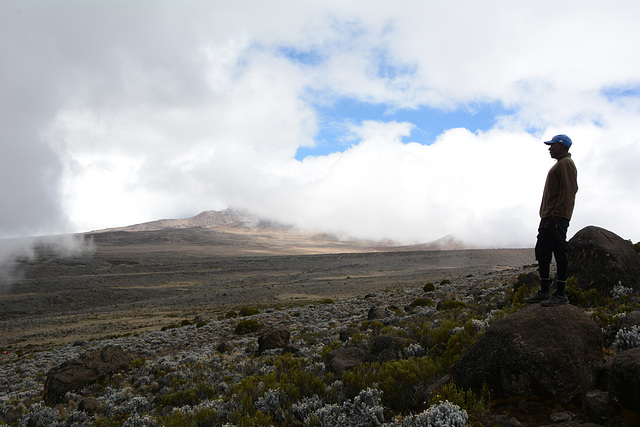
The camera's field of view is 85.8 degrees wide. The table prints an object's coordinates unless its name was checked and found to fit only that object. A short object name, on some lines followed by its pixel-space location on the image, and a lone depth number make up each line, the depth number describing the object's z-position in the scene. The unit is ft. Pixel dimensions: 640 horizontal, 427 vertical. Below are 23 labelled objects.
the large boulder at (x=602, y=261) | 24.49
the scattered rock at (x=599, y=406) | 11.94
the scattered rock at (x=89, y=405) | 25.76
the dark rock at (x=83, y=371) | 30.81
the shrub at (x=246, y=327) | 58.98
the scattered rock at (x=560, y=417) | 12.51
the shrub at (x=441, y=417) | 12.52
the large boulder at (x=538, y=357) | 13.57
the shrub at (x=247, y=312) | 83.56
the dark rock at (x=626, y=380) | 11.28
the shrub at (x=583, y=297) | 23.47
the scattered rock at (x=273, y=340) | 38.68
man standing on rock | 18.53
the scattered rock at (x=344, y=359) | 23.38
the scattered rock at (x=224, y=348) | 43.55
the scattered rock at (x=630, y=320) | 16.22
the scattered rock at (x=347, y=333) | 36.76
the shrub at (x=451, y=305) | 45.42
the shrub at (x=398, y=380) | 15.94
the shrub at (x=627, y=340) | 15.31
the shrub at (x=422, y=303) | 57.79
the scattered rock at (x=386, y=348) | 23.93
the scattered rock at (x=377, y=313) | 48.32
